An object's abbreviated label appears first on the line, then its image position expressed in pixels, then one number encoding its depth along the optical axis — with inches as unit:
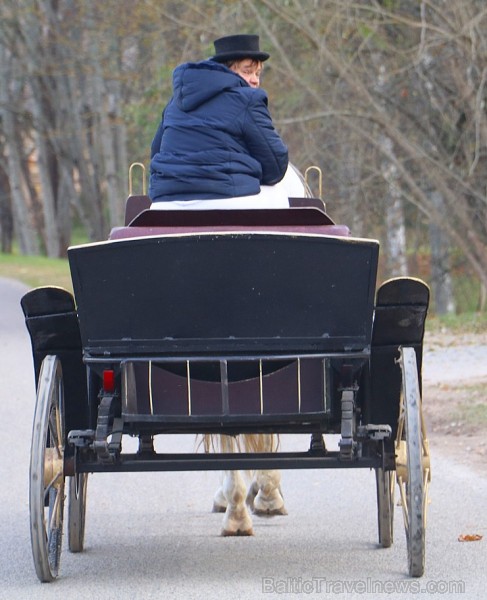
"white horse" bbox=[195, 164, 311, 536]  478.9
